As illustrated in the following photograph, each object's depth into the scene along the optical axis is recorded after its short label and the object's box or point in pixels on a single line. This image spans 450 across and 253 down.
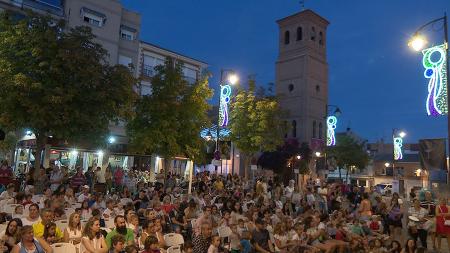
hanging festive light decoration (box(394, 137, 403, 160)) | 41.48
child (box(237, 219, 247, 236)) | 10.48
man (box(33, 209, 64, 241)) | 8.18
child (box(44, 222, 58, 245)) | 8.12
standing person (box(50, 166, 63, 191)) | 16.73
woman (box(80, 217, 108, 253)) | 7.75
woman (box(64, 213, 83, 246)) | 8.37
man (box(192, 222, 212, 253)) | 9.13
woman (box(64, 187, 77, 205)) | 12.91
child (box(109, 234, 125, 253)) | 7.30
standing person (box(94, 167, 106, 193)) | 19.69
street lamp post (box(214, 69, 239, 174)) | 24.77
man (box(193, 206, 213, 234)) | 9.82
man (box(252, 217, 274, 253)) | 10.03
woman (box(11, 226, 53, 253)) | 6.83
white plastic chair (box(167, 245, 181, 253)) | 8.12
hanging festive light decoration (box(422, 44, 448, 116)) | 13.39
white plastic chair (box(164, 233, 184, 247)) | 9.27
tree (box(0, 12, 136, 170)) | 14.08
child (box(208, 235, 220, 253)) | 8.30
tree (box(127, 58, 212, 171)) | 20.62
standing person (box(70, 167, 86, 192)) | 17.23
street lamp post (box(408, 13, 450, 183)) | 12.95
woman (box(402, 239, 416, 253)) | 10.48
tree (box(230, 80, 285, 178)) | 28.53
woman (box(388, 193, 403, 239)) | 14.26
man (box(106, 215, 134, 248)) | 8.44
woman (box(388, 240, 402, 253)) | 10.69
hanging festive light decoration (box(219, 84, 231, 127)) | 24.81
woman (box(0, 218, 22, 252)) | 7.12
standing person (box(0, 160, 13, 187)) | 15.51
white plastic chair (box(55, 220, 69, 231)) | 9.38
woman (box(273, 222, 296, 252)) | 10.18
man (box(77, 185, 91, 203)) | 13.14
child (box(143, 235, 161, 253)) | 7.36
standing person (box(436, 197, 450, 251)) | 12.62
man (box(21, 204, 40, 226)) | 8.70
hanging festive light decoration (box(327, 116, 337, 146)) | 35.78
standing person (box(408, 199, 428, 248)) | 13.12
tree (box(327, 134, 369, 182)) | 48.41
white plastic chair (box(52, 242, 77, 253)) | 7.43
